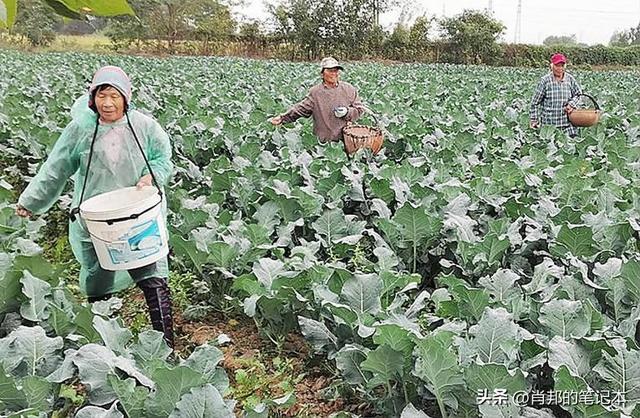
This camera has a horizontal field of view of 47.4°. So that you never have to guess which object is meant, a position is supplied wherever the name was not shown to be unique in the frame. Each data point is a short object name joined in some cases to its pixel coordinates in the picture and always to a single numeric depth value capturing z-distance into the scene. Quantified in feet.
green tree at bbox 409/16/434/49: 142.47
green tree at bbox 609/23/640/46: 216.62
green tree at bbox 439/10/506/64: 142.10
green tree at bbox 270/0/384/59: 139.95
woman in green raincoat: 13.05
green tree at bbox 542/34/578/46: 268.21
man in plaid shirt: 30.63
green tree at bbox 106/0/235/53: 139.64
